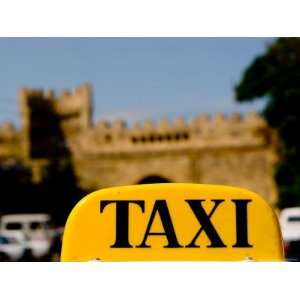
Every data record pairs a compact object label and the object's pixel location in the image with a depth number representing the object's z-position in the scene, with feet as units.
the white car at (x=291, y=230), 31.43
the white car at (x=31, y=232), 41.34
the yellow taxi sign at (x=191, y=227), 5.16
